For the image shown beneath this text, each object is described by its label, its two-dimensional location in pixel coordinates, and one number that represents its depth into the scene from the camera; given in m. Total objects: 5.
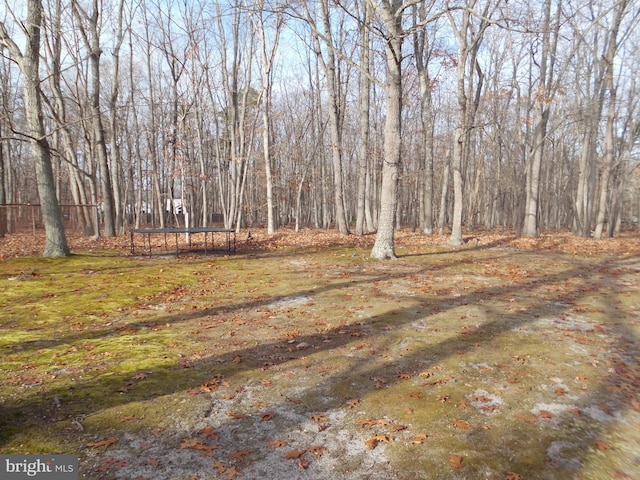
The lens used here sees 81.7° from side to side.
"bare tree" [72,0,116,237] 15.56
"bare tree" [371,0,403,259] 10.06
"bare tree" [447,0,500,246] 13.52
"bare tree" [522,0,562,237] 16.85
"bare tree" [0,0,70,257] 9.31
